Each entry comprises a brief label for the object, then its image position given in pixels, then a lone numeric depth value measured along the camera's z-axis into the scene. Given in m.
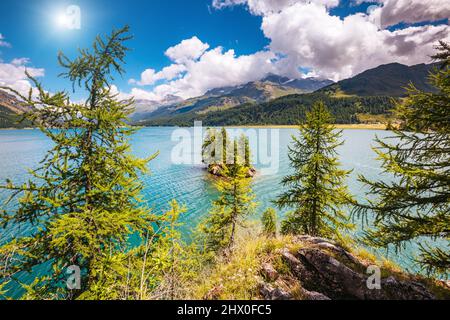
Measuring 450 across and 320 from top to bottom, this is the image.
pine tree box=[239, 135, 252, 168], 36.47
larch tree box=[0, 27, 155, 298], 6.13
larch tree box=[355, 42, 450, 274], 6.20
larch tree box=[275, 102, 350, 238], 13.33
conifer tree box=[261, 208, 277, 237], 19.48
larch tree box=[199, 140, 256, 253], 15.55
